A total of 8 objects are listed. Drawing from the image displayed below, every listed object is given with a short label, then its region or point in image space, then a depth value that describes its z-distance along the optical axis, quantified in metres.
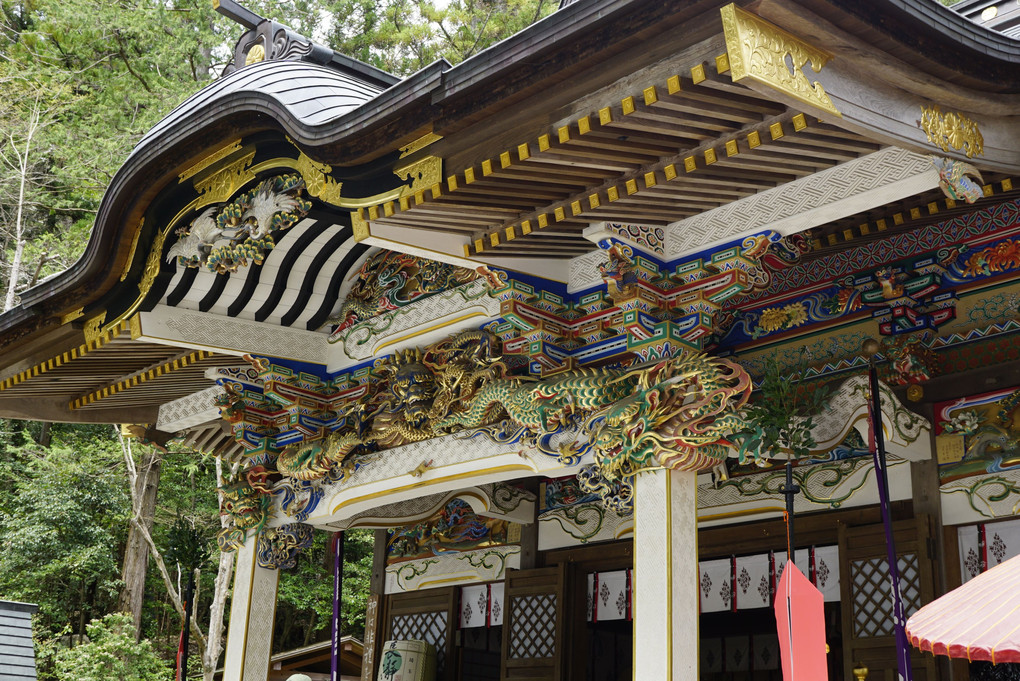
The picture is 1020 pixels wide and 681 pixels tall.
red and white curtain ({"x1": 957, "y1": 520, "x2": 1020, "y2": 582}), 4.93
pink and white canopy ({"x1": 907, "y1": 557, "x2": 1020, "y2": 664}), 2.91
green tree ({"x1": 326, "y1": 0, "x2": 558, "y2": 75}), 16.09
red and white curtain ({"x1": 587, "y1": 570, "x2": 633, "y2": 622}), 7.02
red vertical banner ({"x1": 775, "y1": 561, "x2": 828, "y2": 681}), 3.88
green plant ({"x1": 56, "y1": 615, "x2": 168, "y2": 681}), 12.34
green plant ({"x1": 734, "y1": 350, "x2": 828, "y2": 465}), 4.87
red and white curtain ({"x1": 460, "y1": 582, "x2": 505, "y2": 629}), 7.79
